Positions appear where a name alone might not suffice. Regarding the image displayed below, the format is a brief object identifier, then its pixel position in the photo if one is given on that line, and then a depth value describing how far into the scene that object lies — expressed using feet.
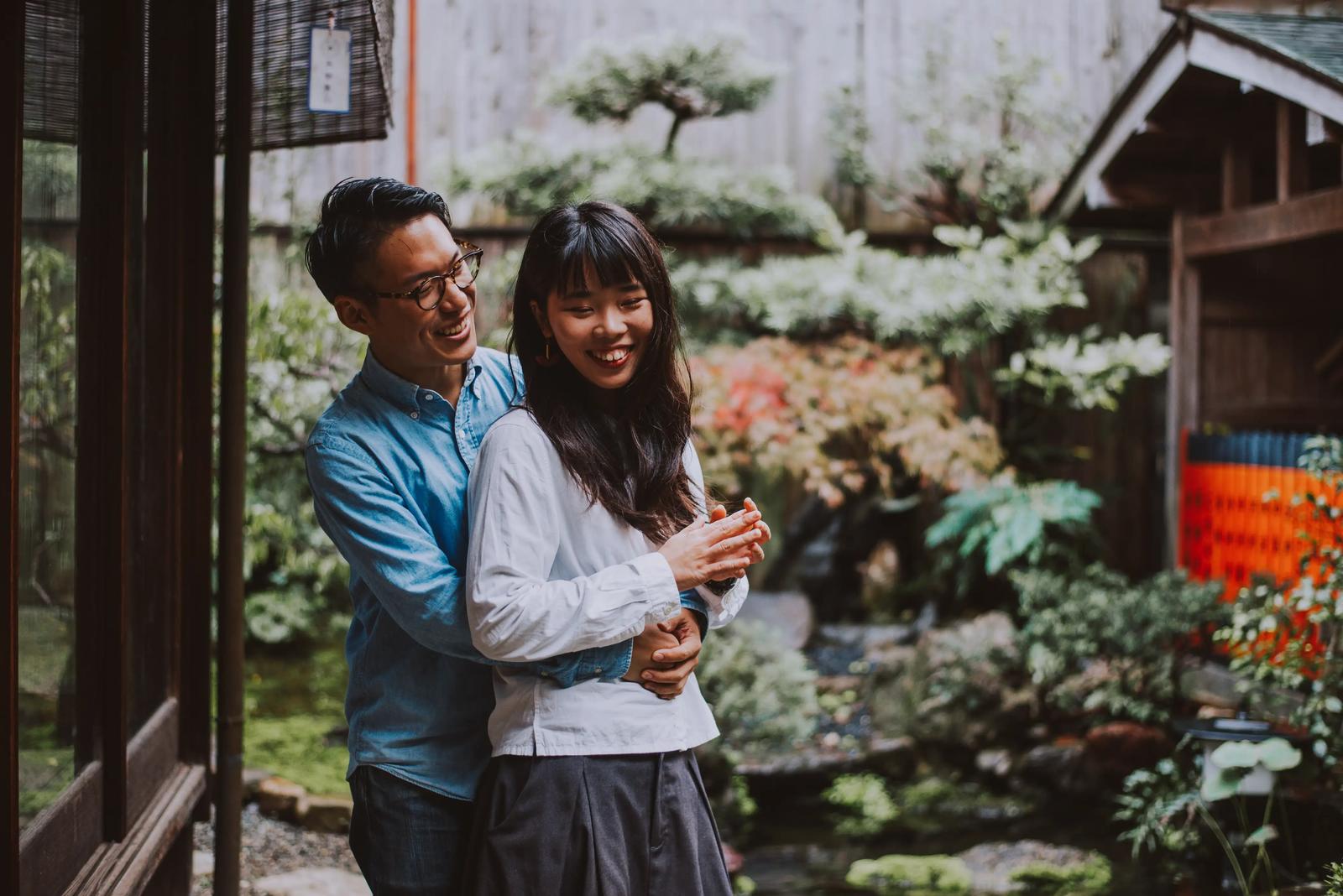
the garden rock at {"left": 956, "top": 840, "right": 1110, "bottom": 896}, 16.25
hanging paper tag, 10.61
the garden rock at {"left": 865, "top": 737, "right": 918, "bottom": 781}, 20.93
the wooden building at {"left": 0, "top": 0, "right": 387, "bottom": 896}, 7.39
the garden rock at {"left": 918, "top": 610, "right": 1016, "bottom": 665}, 21.54
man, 6.47
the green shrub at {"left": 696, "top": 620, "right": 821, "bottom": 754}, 19.48
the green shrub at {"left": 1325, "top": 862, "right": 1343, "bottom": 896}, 10.29
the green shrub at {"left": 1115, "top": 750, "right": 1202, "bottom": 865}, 15.74
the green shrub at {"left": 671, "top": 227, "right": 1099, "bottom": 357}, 23.25
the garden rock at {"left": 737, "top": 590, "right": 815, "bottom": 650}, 25.61
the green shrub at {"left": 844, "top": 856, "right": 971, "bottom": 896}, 16.42
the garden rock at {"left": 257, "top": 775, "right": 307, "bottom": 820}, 17.13
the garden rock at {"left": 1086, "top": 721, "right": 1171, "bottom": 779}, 19.58
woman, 5.98
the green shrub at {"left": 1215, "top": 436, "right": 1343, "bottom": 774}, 14.33
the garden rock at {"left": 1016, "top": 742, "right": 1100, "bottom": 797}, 19.83
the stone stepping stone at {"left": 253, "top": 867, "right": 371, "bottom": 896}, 13.61
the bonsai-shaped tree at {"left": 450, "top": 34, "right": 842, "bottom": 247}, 23.91
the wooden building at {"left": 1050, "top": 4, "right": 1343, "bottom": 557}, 21.16
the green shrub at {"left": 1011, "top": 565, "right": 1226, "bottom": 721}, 19.88
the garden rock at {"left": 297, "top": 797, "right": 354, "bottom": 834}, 16.75
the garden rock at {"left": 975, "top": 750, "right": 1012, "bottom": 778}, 20.48
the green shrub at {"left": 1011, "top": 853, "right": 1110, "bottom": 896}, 16.05
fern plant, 23.38
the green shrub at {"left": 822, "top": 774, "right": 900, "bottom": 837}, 19.03
